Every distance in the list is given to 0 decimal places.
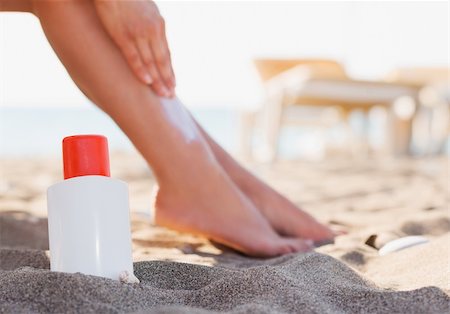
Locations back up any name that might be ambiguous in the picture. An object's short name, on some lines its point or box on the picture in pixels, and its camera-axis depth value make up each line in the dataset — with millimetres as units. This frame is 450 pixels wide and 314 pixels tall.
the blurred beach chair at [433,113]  4242
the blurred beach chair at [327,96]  3938
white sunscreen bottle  587
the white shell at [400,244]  918
